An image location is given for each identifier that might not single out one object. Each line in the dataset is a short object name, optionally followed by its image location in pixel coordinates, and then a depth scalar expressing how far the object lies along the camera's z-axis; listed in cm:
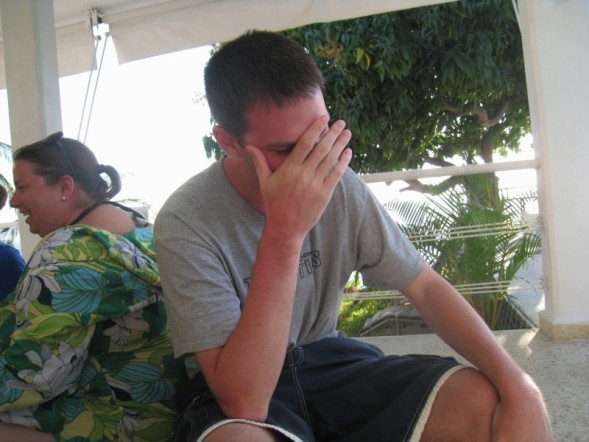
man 120
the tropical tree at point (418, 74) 629
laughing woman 140
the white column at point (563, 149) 315
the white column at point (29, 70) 351
